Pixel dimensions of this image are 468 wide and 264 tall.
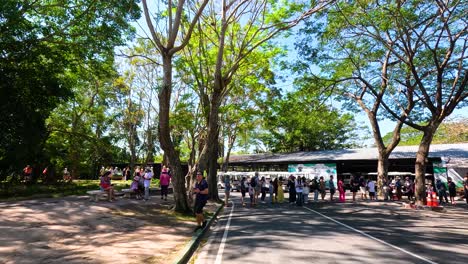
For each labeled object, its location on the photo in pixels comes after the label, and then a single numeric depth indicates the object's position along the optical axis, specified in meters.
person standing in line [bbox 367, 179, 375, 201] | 23.41
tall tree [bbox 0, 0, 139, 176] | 15.30
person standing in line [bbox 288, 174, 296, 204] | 20.94
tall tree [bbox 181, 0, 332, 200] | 15.81
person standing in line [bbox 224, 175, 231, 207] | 19.62
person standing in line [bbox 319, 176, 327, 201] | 22.20
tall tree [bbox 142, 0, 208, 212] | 12.20
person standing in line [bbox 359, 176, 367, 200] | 24.48
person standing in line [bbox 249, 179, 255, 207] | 19.43
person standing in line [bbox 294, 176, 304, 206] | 19.08
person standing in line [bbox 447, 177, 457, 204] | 21.86
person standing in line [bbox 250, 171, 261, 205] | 19.82
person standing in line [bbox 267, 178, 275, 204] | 21.08
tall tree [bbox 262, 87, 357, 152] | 51.22
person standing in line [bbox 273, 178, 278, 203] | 21.58
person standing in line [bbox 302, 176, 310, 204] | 19.81
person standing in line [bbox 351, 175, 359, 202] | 23.03
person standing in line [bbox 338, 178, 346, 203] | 21.92
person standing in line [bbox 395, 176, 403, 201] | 23.56
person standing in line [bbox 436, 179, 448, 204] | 21.88
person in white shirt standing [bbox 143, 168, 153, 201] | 17.36
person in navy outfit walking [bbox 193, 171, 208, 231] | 10.18
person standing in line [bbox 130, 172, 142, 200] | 17.94
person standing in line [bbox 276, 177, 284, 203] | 21.73
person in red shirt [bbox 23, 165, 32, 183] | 22.28
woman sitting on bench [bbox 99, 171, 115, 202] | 15.84
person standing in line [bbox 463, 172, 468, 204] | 21.09
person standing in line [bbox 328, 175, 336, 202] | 21.83
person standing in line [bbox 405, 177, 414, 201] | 22.66
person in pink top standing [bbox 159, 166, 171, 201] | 17.95
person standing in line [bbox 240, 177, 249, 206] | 21.16
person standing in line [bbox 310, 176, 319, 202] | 21.80
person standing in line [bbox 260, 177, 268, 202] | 23.23
